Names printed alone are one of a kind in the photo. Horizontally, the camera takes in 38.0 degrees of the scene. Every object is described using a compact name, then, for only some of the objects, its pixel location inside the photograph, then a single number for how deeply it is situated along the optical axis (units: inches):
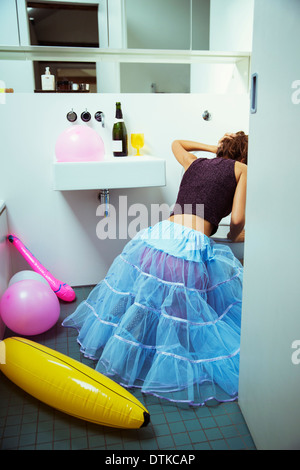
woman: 65.1
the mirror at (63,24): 95.1
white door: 40.9
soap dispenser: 97.4
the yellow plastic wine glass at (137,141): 99.6
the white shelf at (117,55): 97.9
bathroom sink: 85.4
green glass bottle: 98.3
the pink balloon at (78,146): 88.8
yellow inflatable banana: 55.2
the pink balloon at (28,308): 75.4
